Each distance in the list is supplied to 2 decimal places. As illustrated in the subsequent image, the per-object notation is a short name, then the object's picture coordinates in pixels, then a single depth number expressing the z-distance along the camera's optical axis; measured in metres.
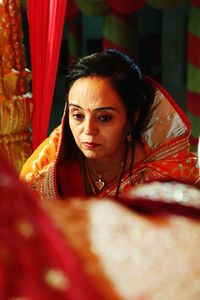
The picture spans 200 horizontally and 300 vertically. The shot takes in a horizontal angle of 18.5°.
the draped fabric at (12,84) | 1.61
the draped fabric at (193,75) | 3.92
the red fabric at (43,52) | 1.73
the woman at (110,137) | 1.34
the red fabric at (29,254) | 0.37
